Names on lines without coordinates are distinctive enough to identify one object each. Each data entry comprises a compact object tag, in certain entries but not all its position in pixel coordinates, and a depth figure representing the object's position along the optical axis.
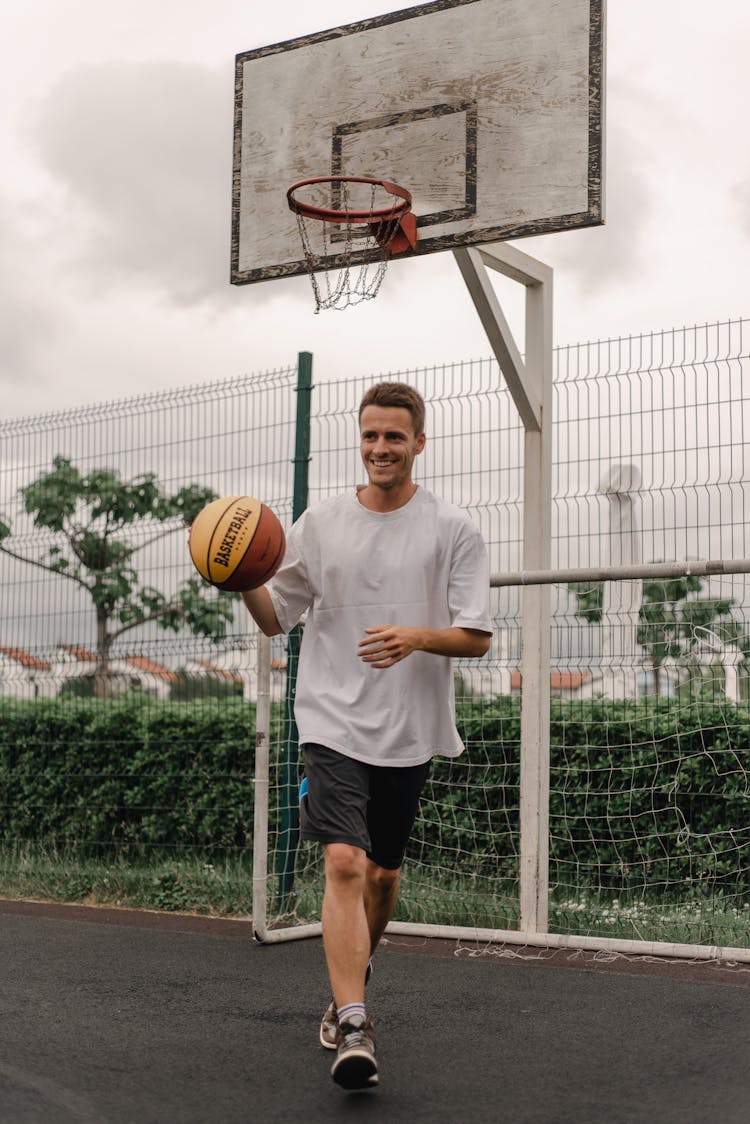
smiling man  4.02
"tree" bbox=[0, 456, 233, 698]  8.27
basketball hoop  6.41
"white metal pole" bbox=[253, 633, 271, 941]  6.38
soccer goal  6.30
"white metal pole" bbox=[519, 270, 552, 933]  6.25
